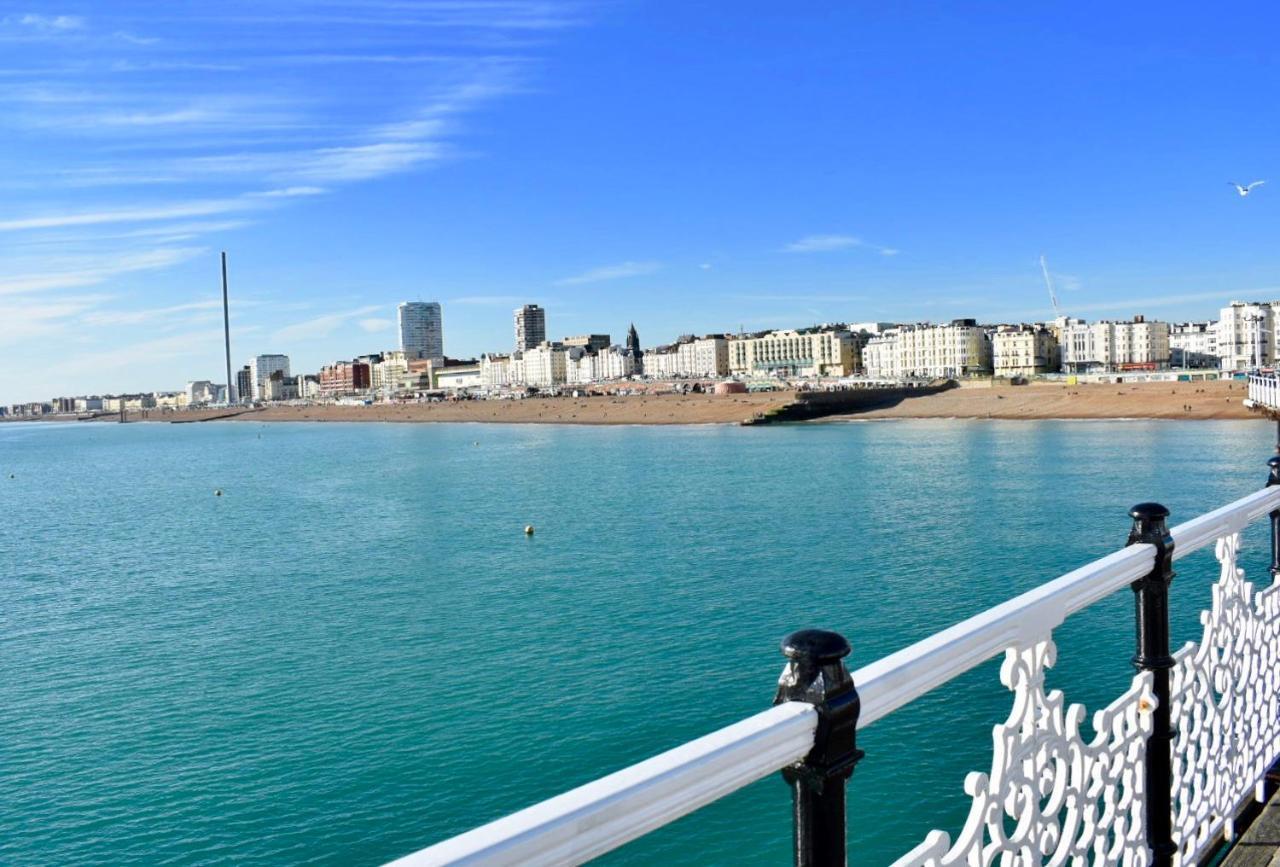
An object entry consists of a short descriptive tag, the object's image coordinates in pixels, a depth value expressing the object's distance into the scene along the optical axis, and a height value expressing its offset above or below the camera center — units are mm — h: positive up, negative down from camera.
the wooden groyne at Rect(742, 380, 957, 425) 109938 -2280
